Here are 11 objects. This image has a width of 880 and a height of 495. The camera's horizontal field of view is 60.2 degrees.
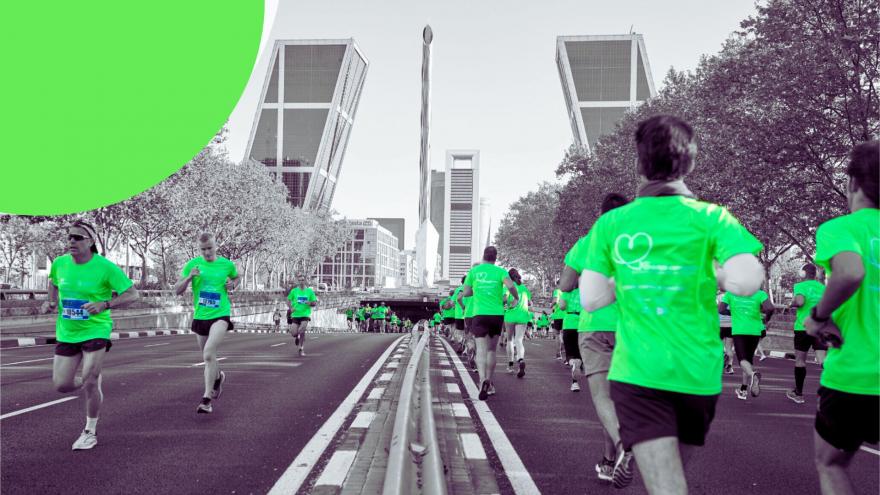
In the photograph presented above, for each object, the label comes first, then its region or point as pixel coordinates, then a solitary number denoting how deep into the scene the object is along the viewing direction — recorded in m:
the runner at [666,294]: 2.40
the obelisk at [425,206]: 94.19
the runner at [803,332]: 8.41
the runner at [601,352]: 4.44
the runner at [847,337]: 2.76
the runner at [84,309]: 5.70
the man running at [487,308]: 8.63
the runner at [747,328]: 9.39
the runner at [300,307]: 15.59
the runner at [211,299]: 7.46
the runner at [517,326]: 12.12
